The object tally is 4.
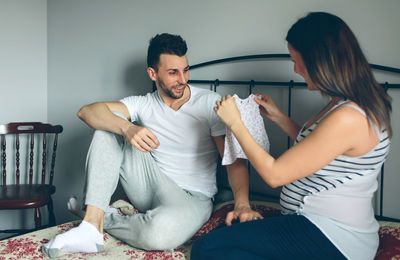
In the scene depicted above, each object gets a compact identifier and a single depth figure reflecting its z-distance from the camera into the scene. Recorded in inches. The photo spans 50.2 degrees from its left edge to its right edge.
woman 46.9
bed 61.6
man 64.4
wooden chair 91.8
